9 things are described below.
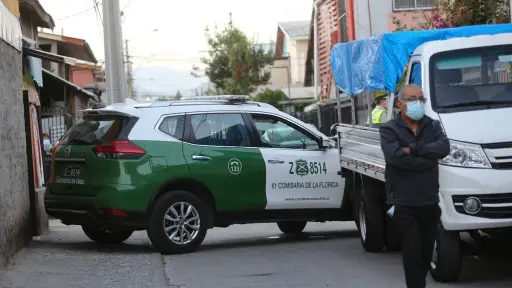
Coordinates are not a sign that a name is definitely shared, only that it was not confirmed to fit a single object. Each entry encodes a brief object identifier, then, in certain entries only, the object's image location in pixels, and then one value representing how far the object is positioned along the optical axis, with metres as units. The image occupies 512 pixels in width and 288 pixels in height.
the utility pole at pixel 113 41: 19.20
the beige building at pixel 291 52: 65.50
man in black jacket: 6.98
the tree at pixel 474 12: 18.17
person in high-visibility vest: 14.69
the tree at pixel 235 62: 54.78
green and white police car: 11.18
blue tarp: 11.08
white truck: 7.96
